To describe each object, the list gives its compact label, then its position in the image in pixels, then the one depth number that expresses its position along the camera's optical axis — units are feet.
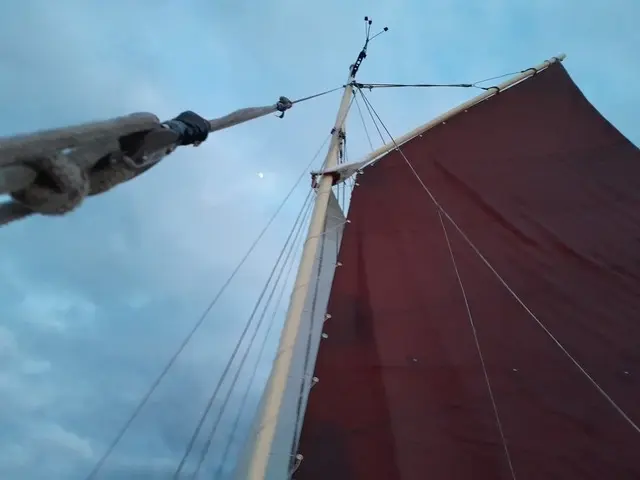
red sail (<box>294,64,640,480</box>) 10.72
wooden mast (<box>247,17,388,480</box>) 8.70
